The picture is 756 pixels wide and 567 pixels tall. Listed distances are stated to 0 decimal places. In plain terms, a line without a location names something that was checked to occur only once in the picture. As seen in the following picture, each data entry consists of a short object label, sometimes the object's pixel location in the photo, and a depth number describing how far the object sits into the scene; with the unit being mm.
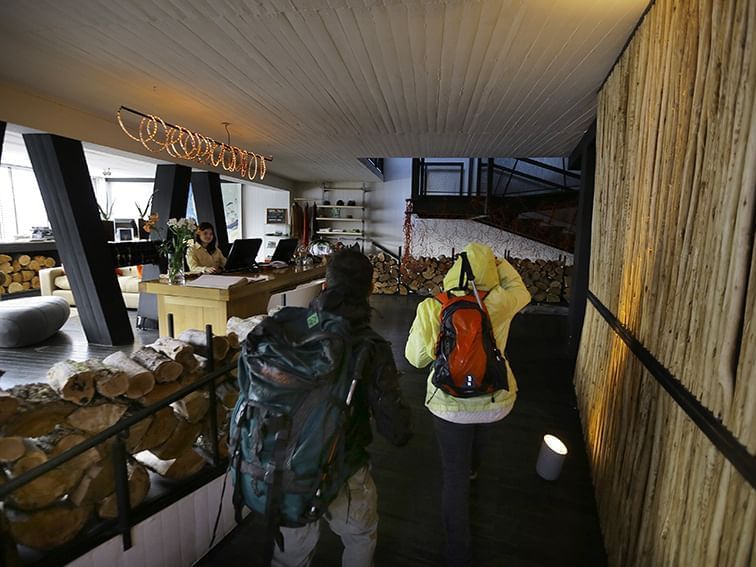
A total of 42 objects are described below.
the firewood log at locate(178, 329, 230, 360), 2146
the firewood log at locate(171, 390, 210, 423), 1938
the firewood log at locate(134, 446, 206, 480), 1873
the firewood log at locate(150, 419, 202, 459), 1838
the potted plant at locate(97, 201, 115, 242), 4860
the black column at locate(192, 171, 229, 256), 7121
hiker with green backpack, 1167
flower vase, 4020
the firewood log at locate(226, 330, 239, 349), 2268
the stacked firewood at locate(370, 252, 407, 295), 8688
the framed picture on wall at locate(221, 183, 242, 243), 10531
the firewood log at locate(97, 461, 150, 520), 1570
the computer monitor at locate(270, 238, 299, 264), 5367
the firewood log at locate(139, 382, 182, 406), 1742
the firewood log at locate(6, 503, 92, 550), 1351
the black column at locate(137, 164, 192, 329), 5930
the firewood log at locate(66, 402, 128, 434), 1527
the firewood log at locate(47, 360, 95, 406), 1503
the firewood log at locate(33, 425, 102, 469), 1436
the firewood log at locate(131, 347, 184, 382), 1812
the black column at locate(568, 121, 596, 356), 4402
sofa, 6445
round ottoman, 4582
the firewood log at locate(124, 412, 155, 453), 1649
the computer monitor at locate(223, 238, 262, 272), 4527
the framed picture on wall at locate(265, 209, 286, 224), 10406
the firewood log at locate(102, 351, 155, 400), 1692
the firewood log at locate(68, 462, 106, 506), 1497
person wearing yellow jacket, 1724
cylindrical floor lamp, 2398
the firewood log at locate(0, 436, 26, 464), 1297
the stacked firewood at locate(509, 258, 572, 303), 7949
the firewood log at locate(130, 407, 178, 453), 1728
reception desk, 3731
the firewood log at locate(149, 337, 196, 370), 1938
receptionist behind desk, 4723
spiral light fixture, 3805
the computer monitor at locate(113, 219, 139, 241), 9258
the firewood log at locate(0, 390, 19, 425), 1338
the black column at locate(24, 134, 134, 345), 4301
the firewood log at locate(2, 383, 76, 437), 1374
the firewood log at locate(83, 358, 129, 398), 1572
